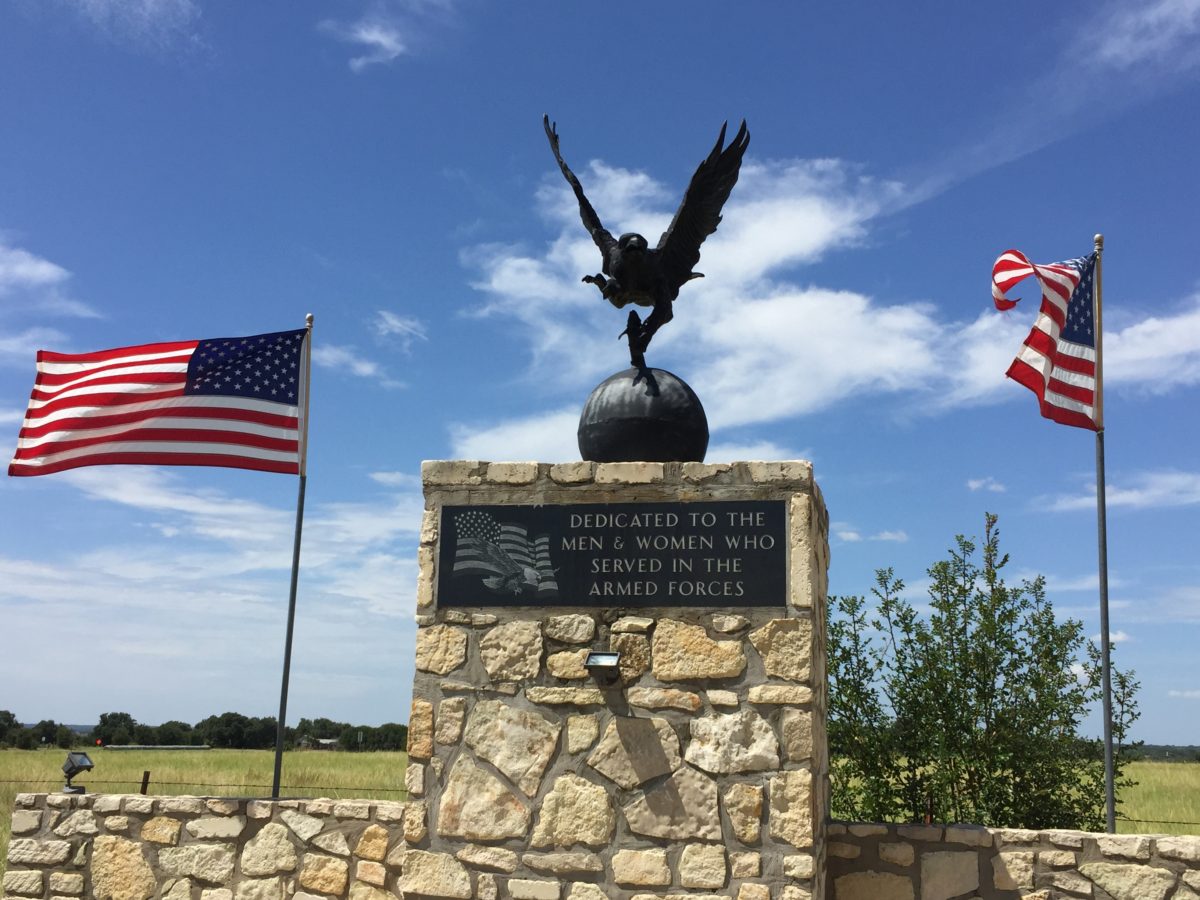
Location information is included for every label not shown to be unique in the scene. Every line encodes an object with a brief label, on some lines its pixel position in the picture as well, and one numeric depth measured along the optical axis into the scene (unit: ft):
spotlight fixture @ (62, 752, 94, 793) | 23.31
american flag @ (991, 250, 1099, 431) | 23.61
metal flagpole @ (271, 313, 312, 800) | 23.78
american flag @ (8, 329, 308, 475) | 25.41
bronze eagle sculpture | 21.13
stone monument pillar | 17.76
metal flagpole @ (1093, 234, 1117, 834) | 21.19
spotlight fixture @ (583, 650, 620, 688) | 18.37
